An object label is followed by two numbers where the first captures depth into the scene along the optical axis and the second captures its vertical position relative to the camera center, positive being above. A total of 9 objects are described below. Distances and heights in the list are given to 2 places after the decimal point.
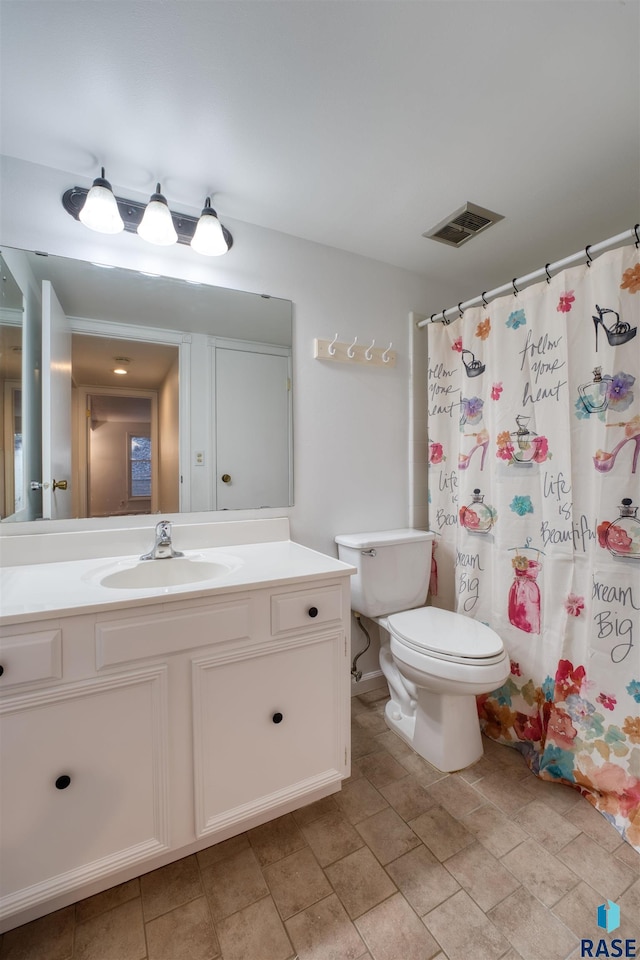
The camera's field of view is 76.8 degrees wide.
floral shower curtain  1.29 -0.16
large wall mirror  1.33 +0.31
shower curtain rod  1.26 +0.75
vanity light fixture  1.31 +0.90
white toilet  1.39 -0.63
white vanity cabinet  0.91 -0.66
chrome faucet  1.38 -0.24
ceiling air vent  1.63 +1.06
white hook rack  1.83 +0.58
